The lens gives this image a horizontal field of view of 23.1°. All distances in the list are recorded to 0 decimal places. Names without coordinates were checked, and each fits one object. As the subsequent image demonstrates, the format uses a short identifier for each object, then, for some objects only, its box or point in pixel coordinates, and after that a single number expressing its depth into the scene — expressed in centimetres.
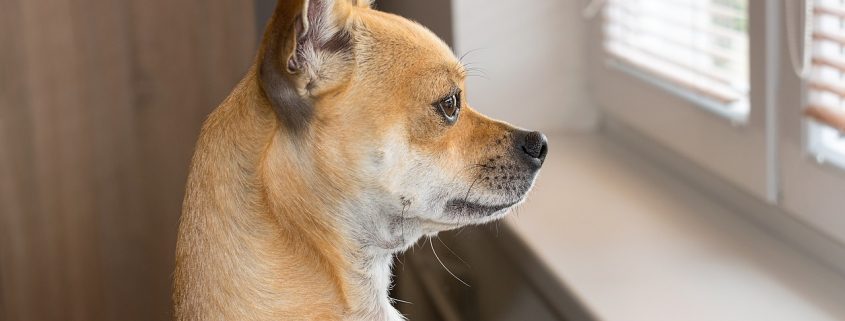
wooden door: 156
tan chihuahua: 108
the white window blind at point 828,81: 114
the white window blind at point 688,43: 130
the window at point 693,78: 126
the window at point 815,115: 116
